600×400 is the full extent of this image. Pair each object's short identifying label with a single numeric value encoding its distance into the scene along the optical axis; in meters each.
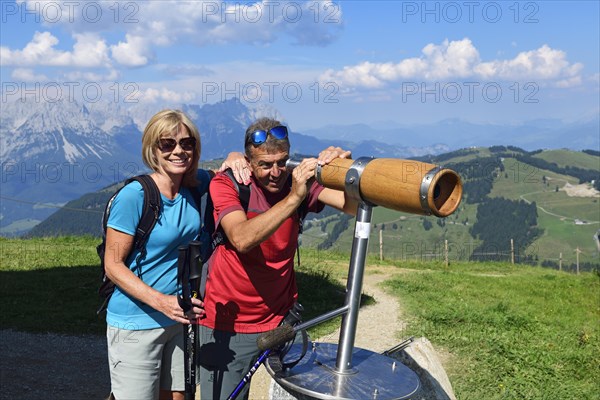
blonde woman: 3.23
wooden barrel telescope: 2.18
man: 3.09
